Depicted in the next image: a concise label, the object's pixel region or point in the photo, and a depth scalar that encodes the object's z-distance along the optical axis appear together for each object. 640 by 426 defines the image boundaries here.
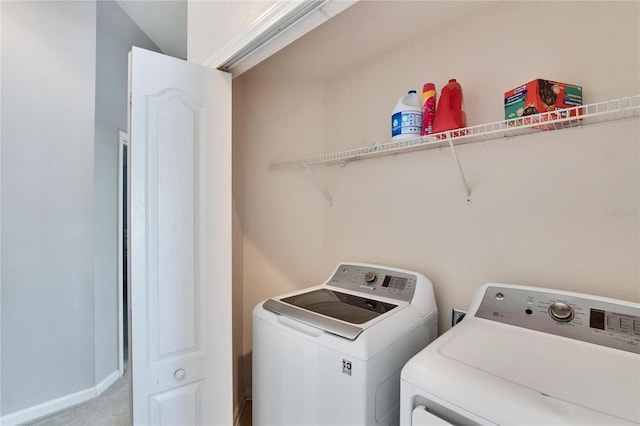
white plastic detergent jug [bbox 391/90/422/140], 1.42
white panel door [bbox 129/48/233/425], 1.19
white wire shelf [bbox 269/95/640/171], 1.07
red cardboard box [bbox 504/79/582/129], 1.09
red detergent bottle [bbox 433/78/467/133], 1.36
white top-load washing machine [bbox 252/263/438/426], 1.11
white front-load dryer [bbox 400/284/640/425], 0.73
